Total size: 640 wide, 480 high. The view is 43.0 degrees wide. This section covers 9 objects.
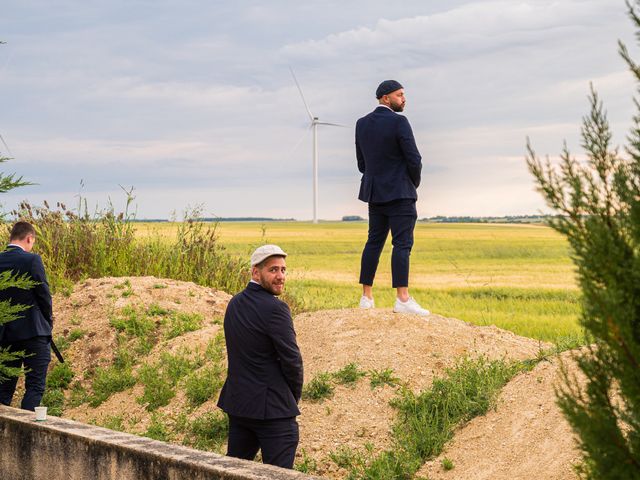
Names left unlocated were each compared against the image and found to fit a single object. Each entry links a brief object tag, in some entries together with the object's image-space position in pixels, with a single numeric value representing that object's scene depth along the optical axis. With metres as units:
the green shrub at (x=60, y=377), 10.75
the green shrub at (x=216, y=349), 9.96
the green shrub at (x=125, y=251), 15.44
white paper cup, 6.74
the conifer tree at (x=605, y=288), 3.08
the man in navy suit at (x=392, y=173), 9.56
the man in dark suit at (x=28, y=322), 8.26
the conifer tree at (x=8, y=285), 7.53
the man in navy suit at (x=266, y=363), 5.43
